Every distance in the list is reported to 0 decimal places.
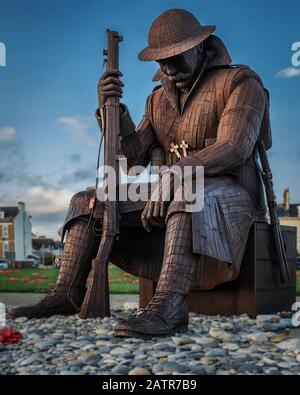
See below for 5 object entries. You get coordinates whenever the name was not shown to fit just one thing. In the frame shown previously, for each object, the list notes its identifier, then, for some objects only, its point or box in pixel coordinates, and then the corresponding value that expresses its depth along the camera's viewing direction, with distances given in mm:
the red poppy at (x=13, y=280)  11902
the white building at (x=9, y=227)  30344
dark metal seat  5664
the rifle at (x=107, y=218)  5355
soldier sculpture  4773
